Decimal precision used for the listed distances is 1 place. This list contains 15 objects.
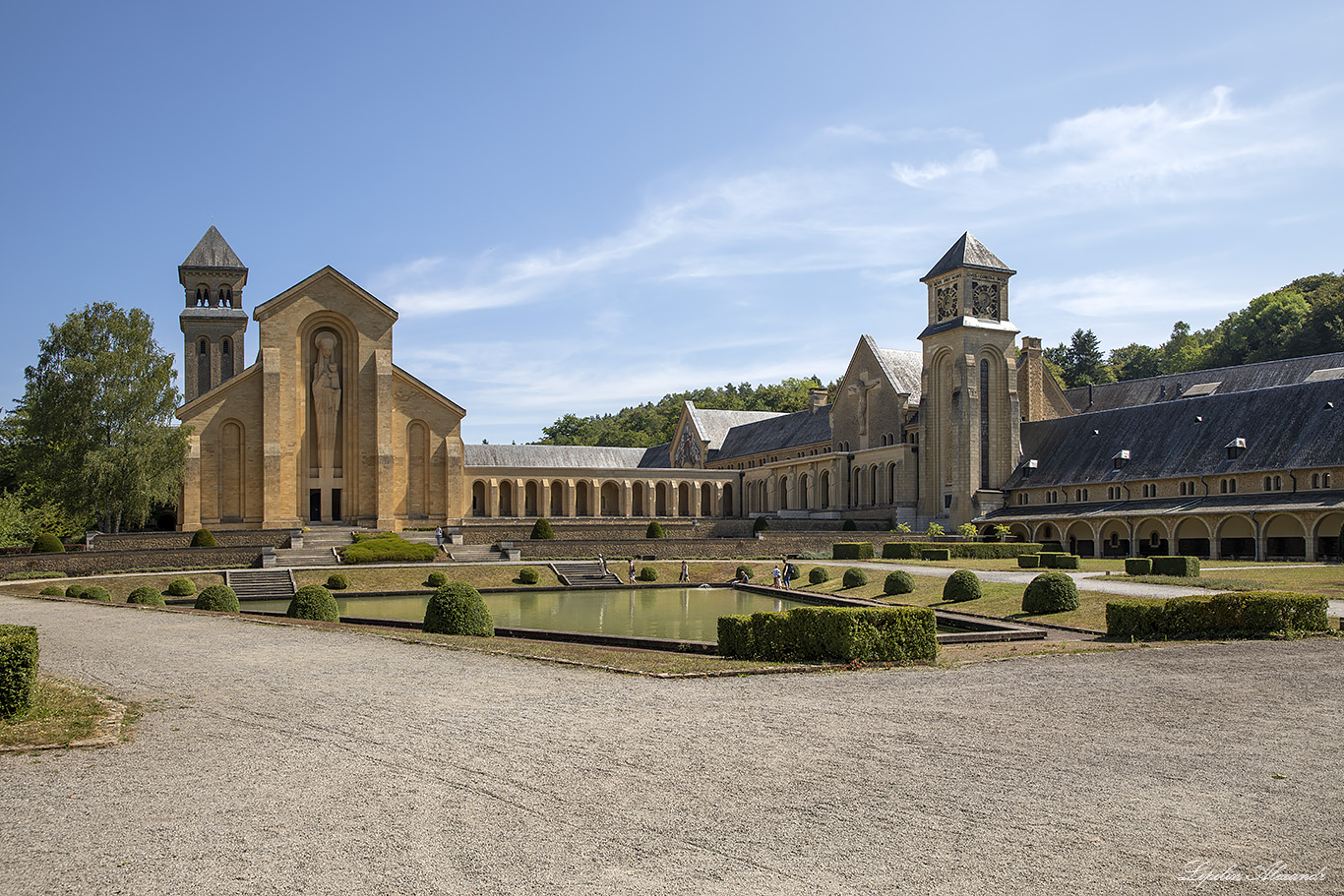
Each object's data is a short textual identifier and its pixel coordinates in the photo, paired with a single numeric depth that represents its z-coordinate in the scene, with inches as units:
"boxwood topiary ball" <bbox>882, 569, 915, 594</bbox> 1145.4
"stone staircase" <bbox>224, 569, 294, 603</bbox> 1286.9
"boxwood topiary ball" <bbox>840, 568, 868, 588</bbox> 1266.0
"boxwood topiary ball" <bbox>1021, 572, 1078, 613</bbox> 873.5
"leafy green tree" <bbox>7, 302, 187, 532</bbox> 1707.7
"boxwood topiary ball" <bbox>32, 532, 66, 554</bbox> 1503.4
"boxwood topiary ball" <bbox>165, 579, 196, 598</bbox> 1254.9
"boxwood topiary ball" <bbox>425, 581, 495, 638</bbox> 722.2
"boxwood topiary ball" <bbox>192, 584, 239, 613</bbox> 967.6
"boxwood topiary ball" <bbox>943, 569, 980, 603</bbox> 1015.6
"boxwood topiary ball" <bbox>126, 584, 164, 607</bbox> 1066.7
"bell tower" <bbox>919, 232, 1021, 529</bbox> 2140.7
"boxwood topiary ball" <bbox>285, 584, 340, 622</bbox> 850.8
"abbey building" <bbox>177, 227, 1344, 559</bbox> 1694.1
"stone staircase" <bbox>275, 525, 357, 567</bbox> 1577.3
